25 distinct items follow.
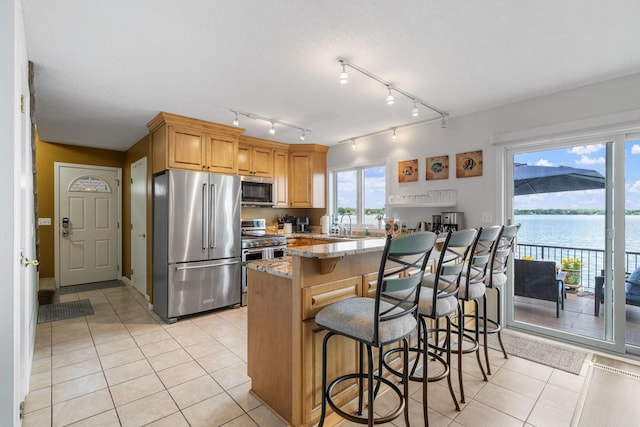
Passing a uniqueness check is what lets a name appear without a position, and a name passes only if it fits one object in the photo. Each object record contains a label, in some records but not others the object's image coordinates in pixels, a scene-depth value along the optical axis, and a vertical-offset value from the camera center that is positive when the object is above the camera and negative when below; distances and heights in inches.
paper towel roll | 207.8 -9.2
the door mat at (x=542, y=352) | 102.6 -52.2
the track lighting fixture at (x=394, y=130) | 149.3 +46.0
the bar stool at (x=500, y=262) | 95.0 -17.7
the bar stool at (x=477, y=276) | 82.9 -20.3
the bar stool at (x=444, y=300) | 70.2 -22.5
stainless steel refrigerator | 142.5 -15.4
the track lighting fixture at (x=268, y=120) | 142.6 +46.4
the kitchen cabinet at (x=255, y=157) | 189.6 +34.7
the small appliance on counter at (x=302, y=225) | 221.9 -10.4
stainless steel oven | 167.2 -19.8
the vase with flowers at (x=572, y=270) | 121.3 -24.7
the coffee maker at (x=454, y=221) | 143.9 -5.4
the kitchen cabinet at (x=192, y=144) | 145.3 +34.3
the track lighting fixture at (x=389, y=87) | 95.5 +46.4
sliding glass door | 110.7 -12.1
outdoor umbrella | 117.0 +12.2
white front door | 203.9 -7.6
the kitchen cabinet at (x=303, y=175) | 211.2 +24.8
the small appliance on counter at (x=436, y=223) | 150.7 -6.7
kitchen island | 67.3 -26.2
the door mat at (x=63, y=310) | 146.5 -50.3
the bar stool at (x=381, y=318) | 55.8 -21.6
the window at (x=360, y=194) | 192.1 +11.1
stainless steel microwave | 185.2 +12.8
